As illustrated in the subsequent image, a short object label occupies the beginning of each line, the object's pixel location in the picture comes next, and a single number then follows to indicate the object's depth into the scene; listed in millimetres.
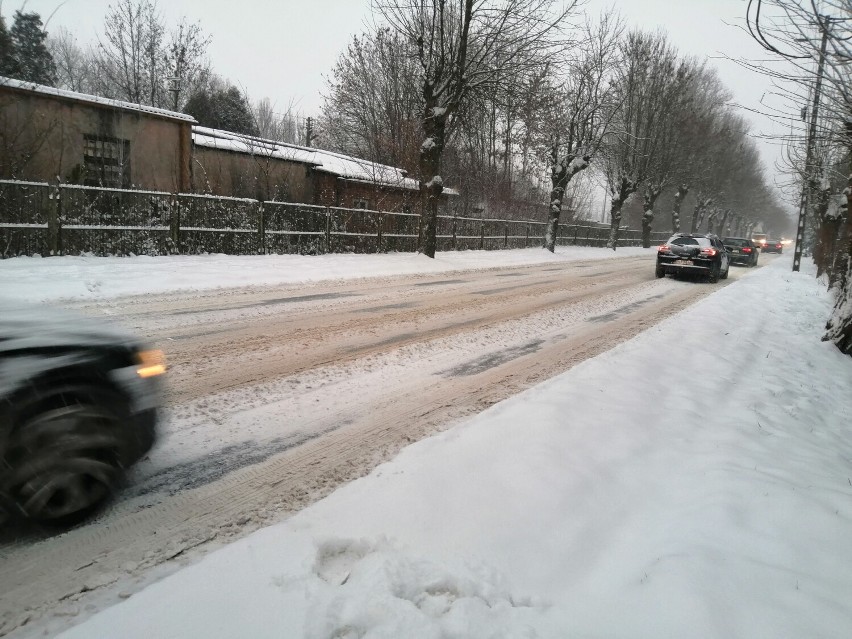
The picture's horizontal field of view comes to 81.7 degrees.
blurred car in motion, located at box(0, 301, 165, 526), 2191
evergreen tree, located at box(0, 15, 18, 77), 14549
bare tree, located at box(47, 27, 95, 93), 41462
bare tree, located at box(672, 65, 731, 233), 37625
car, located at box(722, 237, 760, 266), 28312
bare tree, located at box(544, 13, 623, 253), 27625
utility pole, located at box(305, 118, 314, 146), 42159
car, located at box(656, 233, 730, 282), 16250
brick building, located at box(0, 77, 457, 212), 15406
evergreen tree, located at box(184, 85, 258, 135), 32625
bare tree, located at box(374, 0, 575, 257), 17359
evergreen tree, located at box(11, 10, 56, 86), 29688
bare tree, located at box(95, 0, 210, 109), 28844
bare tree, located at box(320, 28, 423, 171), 24133
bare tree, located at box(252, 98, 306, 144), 55219
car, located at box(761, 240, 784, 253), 52531
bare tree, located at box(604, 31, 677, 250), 33406
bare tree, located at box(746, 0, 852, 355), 5023
